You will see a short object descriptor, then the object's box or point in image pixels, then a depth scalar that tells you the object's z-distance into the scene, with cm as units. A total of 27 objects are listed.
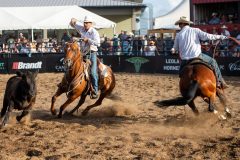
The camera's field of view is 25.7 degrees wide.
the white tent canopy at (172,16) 4415
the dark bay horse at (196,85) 820
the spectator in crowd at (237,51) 1818
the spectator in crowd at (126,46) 2119
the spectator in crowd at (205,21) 2520
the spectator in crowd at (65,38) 2473
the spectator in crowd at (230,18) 2408
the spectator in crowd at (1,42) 2303
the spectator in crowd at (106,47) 2166
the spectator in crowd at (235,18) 2428
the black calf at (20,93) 850
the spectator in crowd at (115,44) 2144
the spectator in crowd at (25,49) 2208
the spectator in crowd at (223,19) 2362
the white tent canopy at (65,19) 2494
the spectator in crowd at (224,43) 1871
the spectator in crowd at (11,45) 2251
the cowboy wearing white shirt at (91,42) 989
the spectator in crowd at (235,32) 2039
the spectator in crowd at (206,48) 1862
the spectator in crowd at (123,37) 2139
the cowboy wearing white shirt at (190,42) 866
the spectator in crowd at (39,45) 2260
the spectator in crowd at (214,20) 2403
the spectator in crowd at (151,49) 2038
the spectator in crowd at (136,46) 2089
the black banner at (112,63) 1980
